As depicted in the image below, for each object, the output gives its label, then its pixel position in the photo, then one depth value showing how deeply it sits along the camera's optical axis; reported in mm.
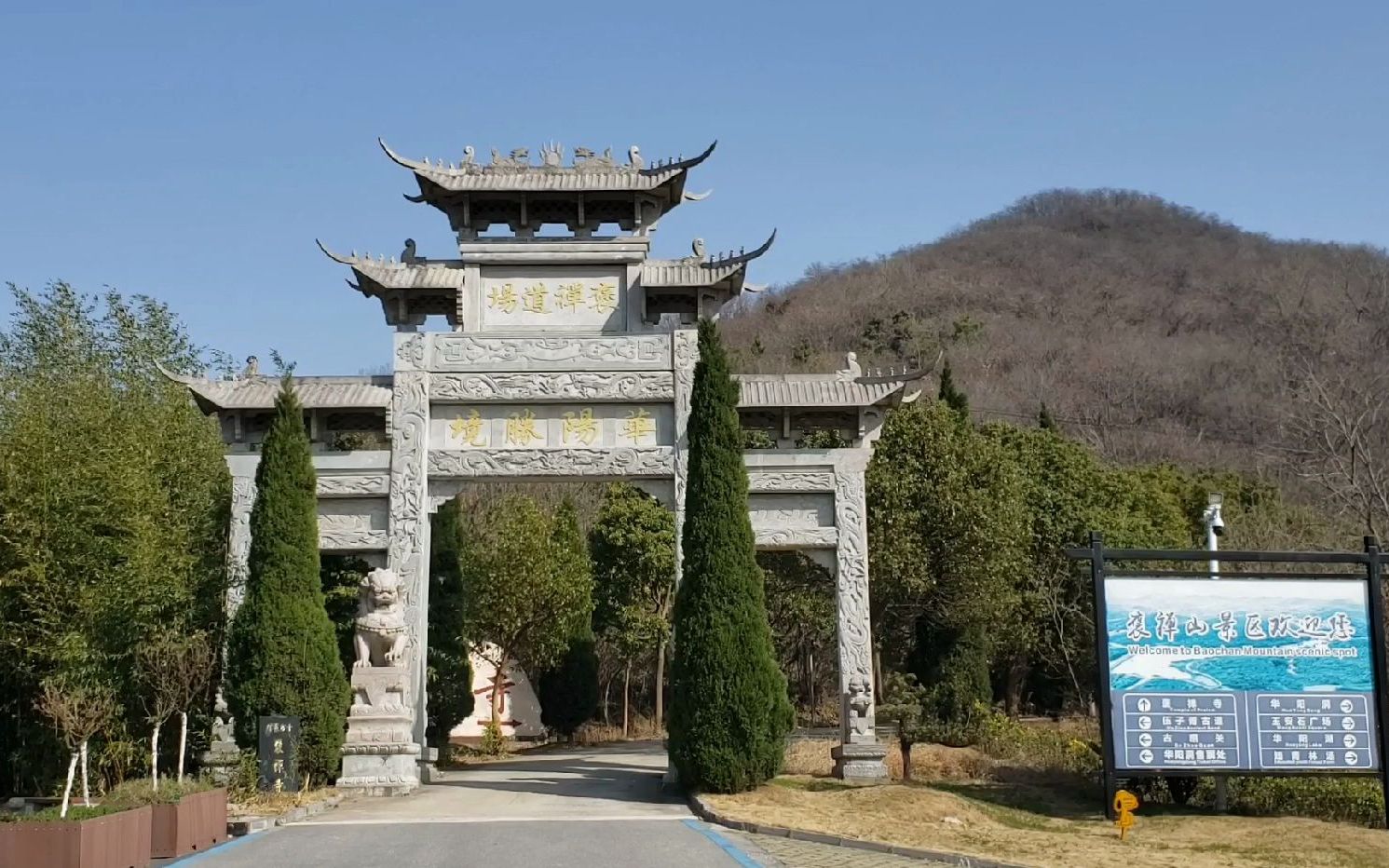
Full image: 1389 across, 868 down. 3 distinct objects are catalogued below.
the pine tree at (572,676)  26031
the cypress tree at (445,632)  20297
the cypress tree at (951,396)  26156
